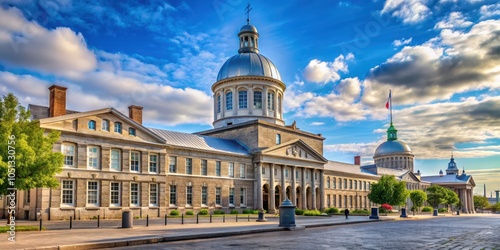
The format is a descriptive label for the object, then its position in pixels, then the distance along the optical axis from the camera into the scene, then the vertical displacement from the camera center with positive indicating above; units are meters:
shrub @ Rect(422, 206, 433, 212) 99.88 -8.51
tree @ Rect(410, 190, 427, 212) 91.12 -5.39
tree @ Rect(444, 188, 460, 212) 108.58 -6.78
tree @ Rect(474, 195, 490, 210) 165.75 -11.78
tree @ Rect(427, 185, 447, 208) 105.19 -6.04
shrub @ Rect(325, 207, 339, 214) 66.19 -5.85
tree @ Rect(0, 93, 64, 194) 25.94 +1.24
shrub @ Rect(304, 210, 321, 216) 55.20 -5.07
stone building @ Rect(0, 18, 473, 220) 40.31 +1.23
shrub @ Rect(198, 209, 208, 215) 50.75 -4.47
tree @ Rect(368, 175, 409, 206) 70.81 -3.42
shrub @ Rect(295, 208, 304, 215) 55.83 -5.01
